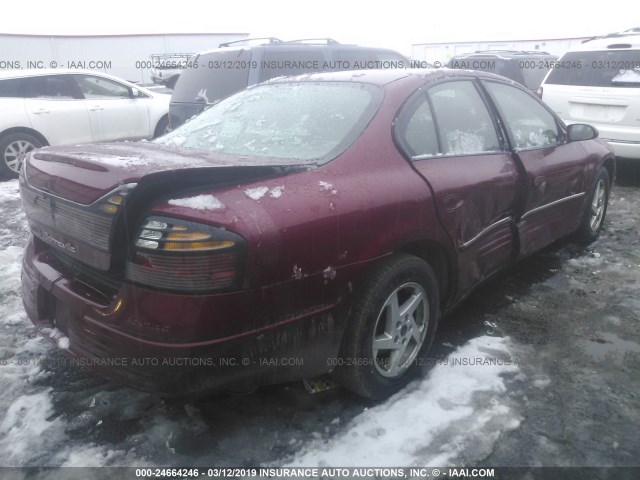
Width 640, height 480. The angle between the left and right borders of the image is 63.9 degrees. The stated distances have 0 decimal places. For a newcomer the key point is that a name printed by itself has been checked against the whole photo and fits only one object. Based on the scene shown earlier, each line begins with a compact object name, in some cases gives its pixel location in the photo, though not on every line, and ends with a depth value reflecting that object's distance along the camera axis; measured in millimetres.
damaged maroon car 1825
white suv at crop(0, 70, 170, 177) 7188
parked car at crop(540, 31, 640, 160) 6191
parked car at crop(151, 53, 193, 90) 15047
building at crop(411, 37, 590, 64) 25438
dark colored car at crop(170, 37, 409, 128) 6086
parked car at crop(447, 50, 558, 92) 11219
